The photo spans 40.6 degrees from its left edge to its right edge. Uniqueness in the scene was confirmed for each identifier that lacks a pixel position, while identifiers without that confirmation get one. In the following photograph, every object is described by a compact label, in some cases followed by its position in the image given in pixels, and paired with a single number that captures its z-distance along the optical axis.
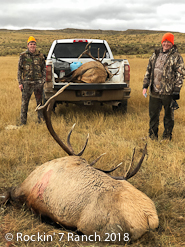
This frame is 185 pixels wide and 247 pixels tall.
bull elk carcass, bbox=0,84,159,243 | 1.92
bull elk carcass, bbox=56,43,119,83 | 5.76
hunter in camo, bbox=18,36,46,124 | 5.46
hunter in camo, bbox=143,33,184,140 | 4.27
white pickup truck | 5.57
